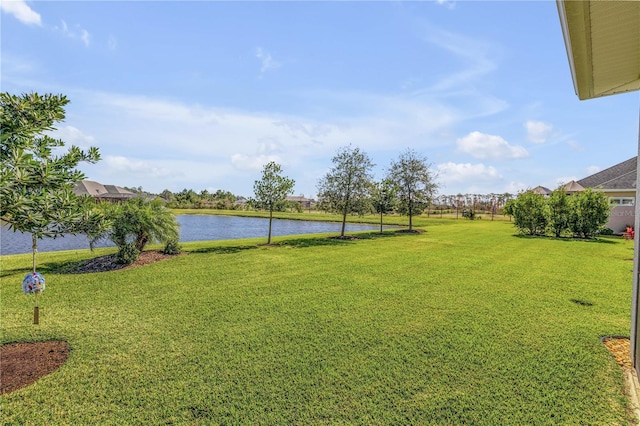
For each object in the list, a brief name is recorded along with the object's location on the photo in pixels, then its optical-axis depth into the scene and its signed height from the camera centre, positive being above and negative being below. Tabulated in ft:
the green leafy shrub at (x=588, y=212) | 56.34 +0.34
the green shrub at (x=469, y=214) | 141.33 -1.29
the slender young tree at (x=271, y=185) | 45.83 +3.39
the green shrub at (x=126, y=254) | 28.40 -4.70
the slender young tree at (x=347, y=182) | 57.11 +5.00
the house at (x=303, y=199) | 342.44 +10.90
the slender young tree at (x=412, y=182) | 72.74 +6.75
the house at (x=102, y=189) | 123.38 +6.97
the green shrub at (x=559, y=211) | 59.93 +0.50
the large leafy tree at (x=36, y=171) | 8.92 +0.98
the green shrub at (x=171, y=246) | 33.30 -4.62
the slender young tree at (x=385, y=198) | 69.15 +2.68
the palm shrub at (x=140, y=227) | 28.43 -2.29
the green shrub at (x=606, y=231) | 66.37 -3.60
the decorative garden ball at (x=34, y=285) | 13.88 -3.80
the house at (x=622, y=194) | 67.87 +4.80
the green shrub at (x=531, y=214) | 63.31 -0.18
